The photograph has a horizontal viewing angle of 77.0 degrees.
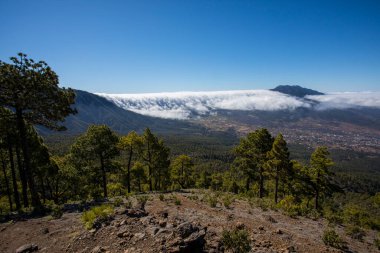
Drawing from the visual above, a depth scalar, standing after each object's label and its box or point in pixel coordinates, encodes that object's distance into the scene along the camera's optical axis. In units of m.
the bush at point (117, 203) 18.76
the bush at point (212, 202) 22.61
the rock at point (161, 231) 10.97
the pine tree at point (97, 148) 30.47
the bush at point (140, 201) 20.02
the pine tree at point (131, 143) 36.03
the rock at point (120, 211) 13.82
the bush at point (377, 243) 16.00
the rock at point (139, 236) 11.04
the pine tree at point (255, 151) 35.78
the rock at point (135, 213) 13.52
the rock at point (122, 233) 11.40
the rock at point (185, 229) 10.56
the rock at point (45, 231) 13.77
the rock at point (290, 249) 12.85
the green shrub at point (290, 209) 22.47
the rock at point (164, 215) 14.11
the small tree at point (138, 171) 44.22
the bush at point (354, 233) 17.77
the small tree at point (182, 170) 50.12
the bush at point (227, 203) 23.02
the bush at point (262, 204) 24.70
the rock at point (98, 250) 10.60
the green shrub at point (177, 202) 21.47
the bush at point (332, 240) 14.71
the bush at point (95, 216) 12.78
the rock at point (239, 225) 15.50
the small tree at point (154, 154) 37.91
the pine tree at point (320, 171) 31.91
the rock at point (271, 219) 19.41
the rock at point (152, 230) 11.22
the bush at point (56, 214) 16.69
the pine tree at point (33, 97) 18.03
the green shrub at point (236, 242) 11.02
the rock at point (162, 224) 11.99
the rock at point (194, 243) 9.98
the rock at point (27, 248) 11.81
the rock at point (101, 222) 12.64
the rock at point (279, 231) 15.70
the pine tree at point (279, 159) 31.73
